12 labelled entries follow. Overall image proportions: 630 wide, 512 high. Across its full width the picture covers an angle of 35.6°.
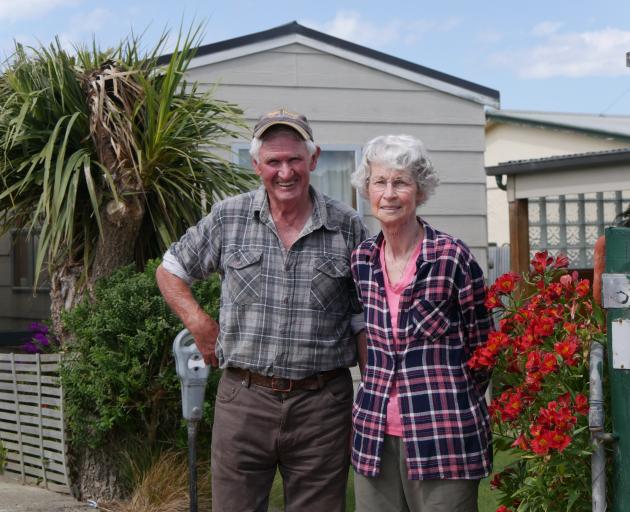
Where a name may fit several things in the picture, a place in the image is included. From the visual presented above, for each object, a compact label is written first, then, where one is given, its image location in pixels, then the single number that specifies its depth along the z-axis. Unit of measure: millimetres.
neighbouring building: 9125
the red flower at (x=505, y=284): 3038
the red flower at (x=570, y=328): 2857
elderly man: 3387
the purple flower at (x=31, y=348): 6958
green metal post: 2641
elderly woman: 2951
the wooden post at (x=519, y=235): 9117
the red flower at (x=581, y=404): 2695
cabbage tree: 5816
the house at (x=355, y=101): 8305
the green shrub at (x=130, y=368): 5480
